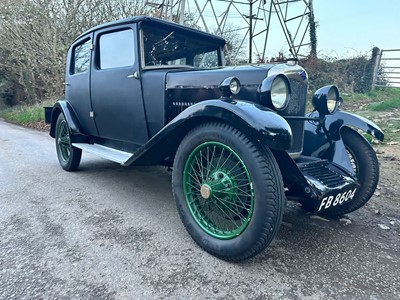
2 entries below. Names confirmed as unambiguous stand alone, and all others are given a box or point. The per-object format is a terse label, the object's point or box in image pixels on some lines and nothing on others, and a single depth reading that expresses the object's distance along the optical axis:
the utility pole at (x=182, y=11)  8.64
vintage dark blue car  1.92
